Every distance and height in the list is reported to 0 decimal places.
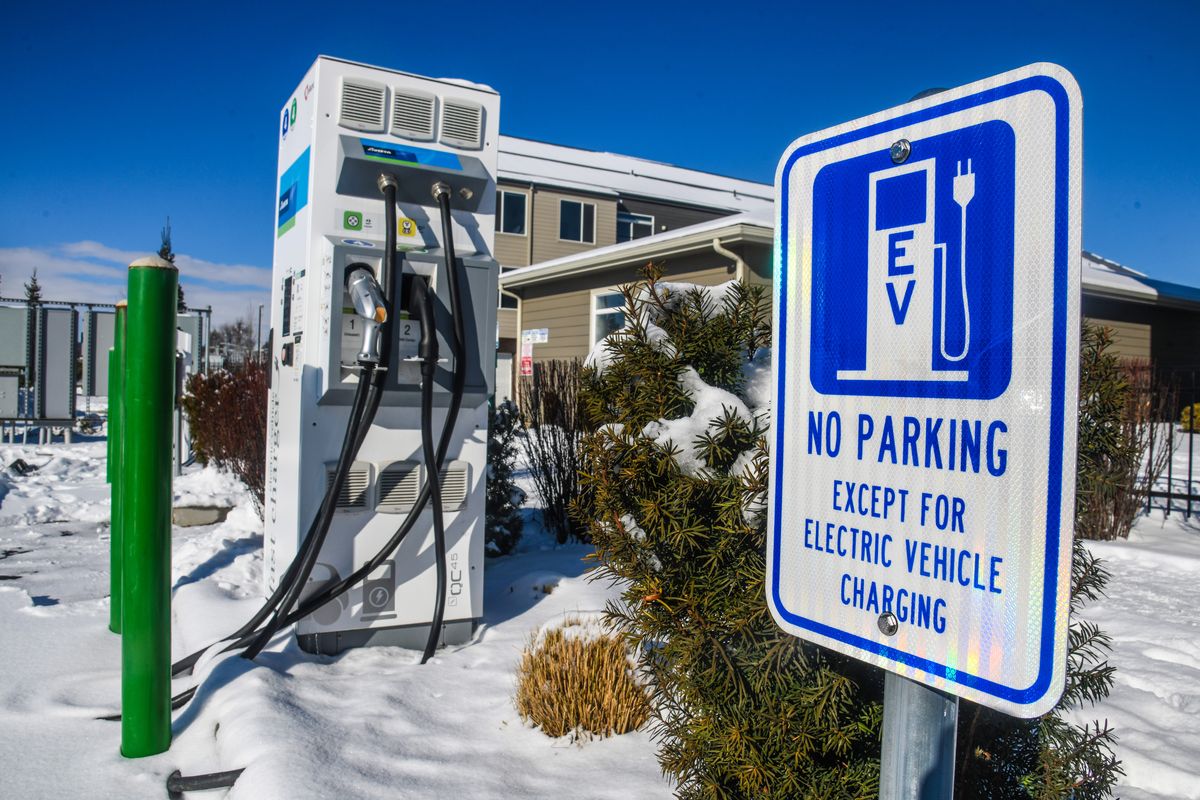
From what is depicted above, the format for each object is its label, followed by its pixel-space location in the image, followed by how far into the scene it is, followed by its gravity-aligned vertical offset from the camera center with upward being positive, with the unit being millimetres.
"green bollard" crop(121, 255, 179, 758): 3053 -420
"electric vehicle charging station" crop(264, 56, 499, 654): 3938 +269
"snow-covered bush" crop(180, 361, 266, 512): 7660 -269
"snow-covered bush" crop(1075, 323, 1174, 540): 2211 -11
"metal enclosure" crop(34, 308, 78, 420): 14562 +411
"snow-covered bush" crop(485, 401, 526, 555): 5793 -607
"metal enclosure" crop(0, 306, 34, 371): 14523 +896
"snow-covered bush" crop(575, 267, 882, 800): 2166 -433
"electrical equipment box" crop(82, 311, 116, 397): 15180 +939
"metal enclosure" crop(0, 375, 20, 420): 14242 -149
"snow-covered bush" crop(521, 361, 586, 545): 6605 -342
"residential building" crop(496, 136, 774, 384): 22359 +5564
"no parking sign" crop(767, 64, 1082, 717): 975 +21
